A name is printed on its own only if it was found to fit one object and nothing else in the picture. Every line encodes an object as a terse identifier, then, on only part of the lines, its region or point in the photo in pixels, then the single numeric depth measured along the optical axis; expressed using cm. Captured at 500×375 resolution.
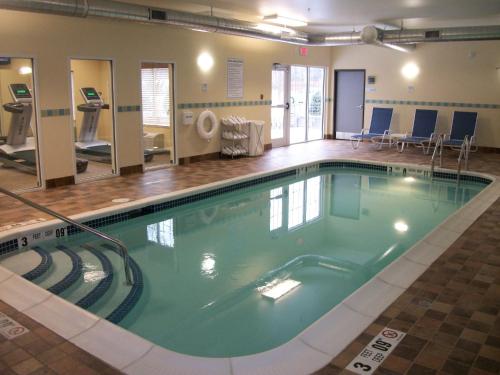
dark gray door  1216
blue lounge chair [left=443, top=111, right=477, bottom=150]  1030
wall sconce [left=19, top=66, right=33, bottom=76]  848
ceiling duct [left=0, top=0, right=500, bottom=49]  536
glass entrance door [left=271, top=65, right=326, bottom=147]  1105
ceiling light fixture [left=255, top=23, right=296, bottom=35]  838
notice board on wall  945
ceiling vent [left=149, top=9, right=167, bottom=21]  650
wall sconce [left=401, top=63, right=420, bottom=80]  1117
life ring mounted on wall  888
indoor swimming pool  358
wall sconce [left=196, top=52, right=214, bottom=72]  879
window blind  964
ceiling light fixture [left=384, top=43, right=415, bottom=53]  1088
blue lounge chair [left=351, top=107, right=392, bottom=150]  1118
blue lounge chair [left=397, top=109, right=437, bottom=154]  1074
